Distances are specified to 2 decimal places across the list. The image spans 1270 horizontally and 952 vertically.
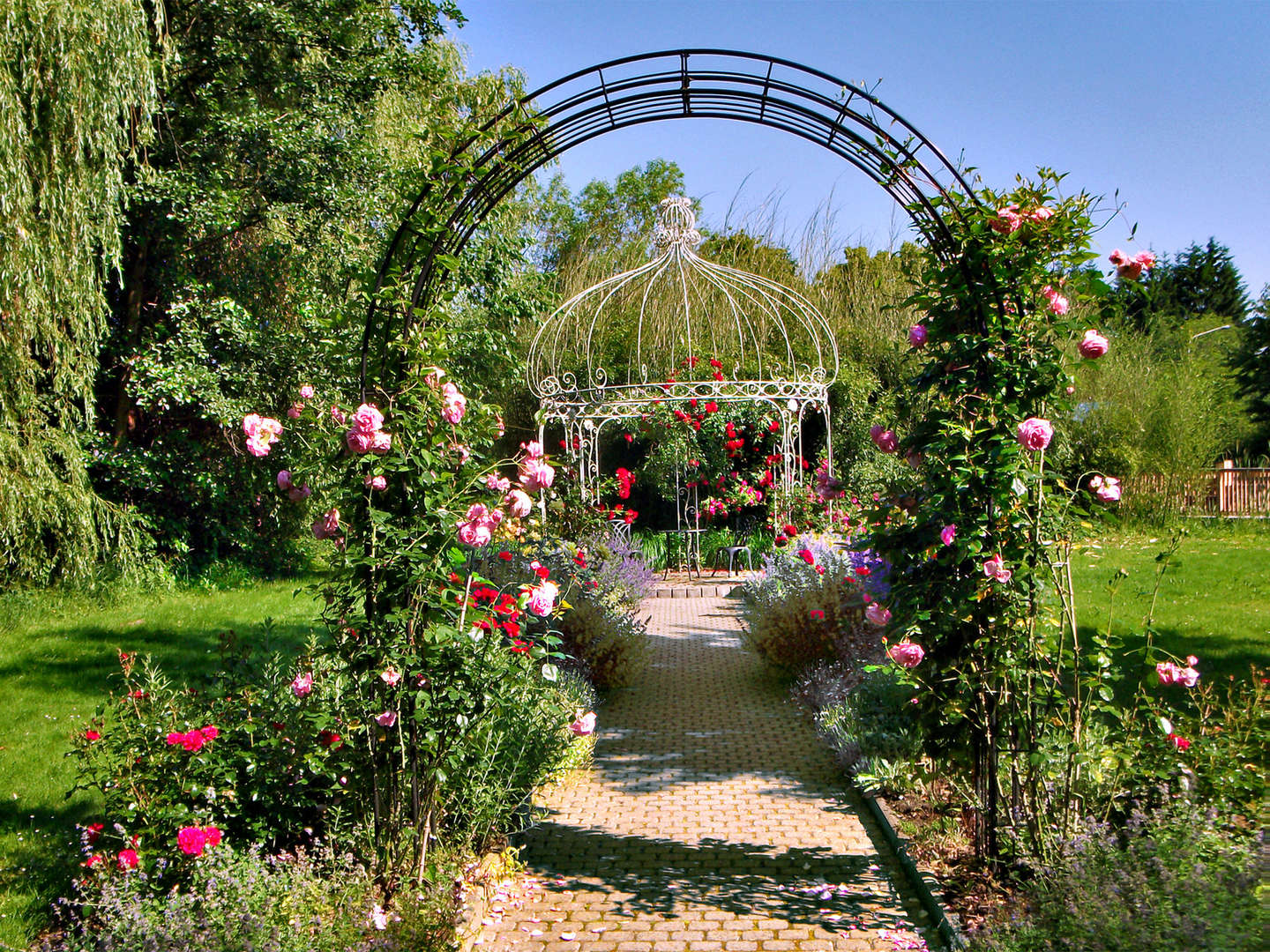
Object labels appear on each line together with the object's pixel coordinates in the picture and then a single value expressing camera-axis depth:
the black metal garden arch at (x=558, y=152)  3.14
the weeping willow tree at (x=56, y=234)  7.33
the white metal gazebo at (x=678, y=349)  10.52
